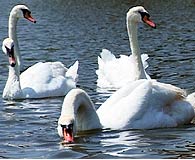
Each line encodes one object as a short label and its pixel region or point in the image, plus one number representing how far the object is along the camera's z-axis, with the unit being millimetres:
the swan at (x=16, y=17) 16453
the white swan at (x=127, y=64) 13320
